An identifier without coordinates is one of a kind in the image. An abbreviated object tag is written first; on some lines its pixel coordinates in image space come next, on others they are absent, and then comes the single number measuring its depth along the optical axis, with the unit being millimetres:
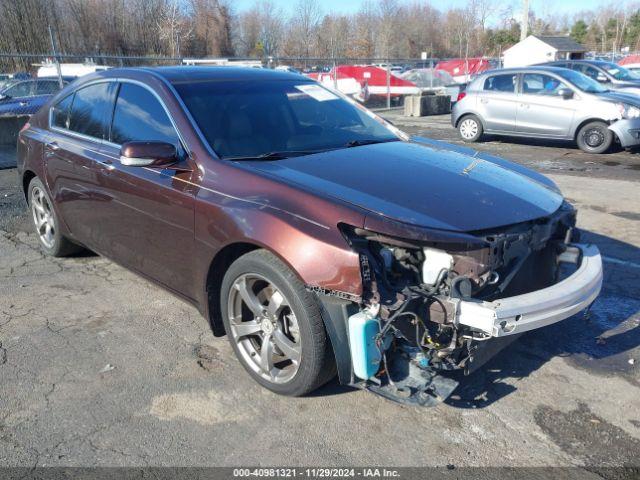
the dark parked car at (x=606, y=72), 14805
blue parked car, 15398
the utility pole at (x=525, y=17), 30469
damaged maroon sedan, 2705
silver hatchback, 10797
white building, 31500
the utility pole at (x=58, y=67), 13047
